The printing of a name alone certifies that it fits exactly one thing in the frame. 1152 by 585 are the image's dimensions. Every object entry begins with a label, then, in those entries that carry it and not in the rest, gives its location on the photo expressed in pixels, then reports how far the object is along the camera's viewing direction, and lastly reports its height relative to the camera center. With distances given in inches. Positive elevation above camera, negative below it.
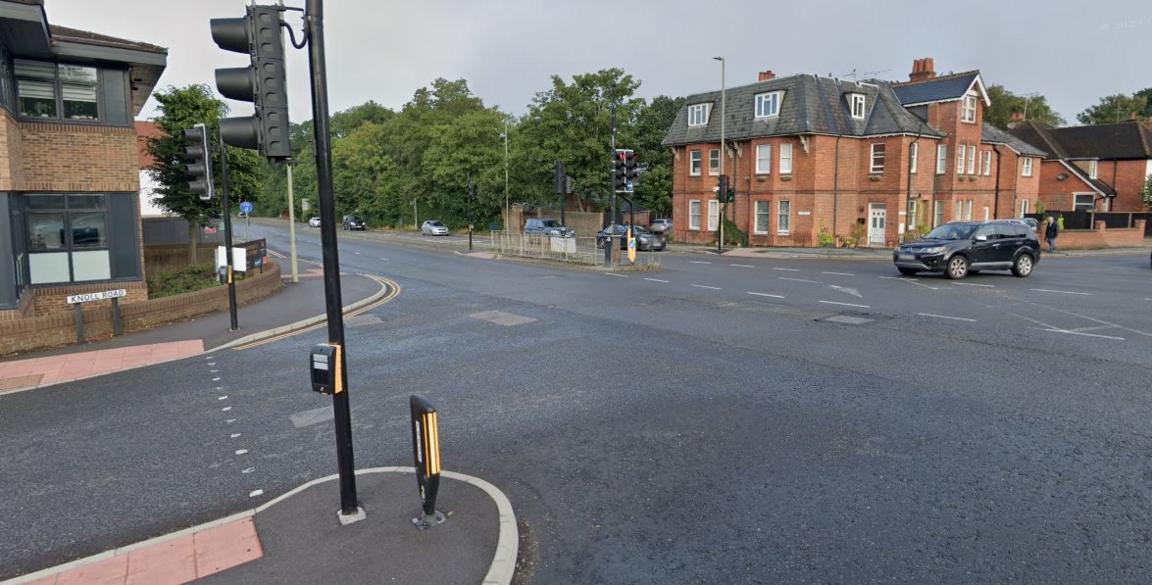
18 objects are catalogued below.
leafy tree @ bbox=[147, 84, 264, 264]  891.4 +94.9
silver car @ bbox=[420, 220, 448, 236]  2269.9 -21.7
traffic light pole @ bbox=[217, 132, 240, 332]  540.1 -15.7
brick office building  599.2 +53.8
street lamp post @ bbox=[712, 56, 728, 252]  1385.3 +44.2
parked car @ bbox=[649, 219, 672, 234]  1761.8 -13.6
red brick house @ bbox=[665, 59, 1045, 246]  1487.5 +136.2
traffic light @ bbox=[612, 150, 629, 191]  995.9 +72.0
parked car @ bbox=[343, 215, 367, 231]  2773.1 -4.5
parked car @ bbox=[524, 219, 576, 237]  1688.4 -14.2
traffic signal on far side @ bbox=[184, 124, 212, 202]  467.2 +43.6
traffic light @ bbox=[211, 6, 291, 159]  201.2 +42.2
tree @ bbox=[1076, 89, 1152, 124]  3115.2 +498.0
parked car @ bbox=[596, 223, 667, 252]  1469.0 -42.2
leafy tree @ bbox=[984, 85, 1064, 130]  2748.5 +450.0
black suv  836.6 -38.3
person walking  1393.9 -30.0
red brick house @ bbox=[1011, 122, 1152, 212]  2126.0 +150.9
